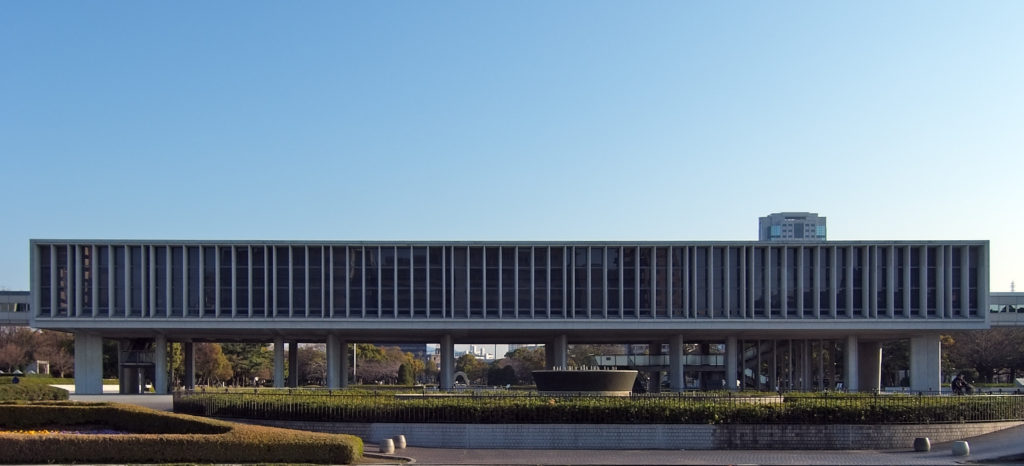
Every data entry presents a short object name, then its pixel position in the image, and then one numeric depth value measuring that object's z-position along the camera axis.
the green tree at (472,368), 153.50
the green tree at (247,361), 108.25
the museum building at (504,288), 62.81
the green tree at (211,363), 97.94
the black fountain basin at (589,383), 36.53
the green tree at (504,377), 125.19
